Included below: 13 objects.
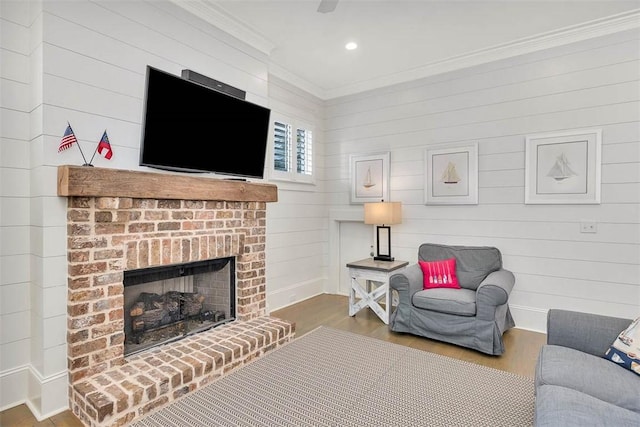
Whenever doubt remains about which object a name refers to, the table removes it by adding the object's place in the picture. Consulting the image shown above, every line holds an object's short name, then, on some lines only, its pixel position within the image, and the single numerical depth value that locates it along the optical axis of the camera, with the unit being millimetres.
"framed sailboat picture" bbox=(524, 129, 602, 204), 3182
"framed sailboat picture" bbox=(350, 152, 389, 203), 4430
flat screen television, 2379
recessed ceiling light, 3494
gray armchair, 2896
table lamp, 3988
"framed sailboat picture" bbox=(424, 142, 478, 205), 3796
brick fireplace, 2053
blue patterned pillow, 1735
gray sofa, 1316
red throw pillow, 3514
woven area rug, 2016
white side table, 3721
